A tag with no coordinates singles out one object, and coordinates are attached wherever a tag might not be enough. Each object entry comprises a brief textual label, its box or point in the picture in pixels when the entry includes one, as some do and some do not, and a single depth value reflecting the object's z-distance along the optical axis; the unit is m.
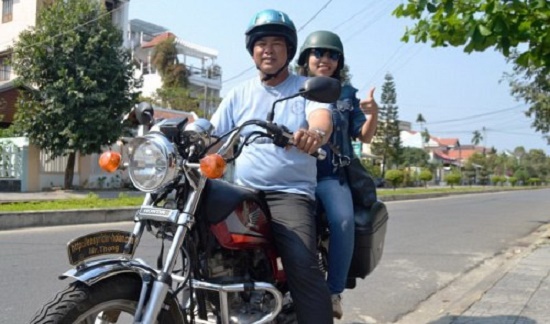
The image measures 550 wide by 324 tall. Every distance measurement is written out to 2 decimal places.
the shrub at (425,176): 42.28
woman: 3.08
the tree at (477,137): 102.44
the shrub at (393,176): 35.21
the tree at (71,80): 19.20
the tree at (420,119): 96.44
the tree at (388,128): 58.06
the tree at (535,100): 17.62
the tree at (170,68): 38.28
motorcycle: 2.16
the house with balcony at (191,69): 42.31
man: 2.61
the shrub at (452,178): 46.66
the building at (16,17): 25.72
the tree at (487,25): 5.41
